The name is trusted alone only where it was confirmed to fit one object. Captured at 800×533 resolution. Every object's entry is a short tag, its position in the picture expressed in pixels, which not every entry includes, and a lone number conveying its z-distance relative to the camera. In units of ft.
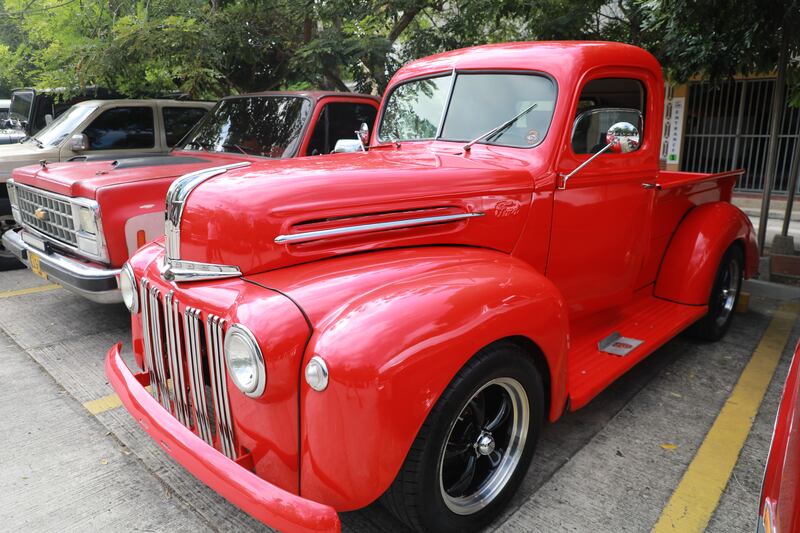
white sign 37.70
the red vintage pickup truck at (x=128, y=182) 12.85
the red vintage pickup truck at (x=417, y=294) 6.12
